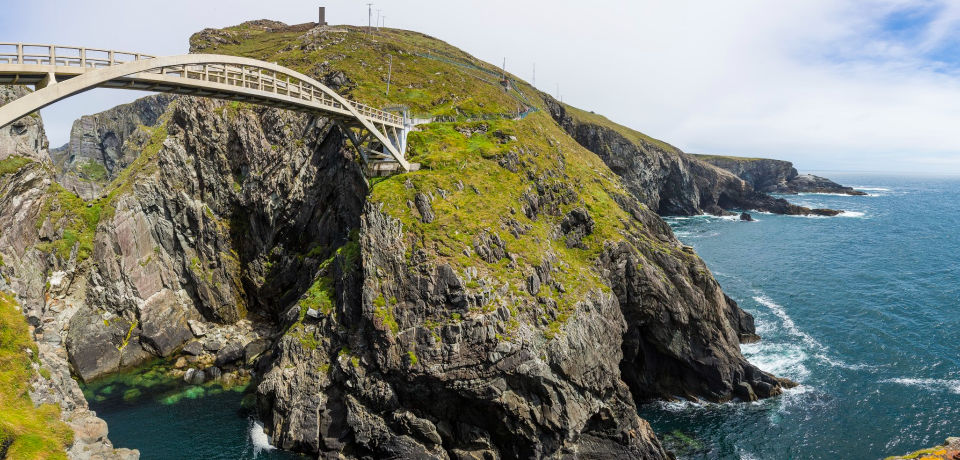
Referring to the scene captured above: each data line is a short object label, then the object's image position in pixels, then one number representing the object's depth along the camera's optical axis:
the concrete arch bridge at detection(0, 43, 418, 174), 20.12
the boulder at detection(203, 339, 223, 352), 47.84
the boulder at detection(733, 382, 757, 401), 41.94
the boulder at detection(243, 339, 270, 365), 45.84
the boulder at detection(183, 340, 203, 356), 47.00
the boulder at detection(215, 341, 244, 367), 45.50
